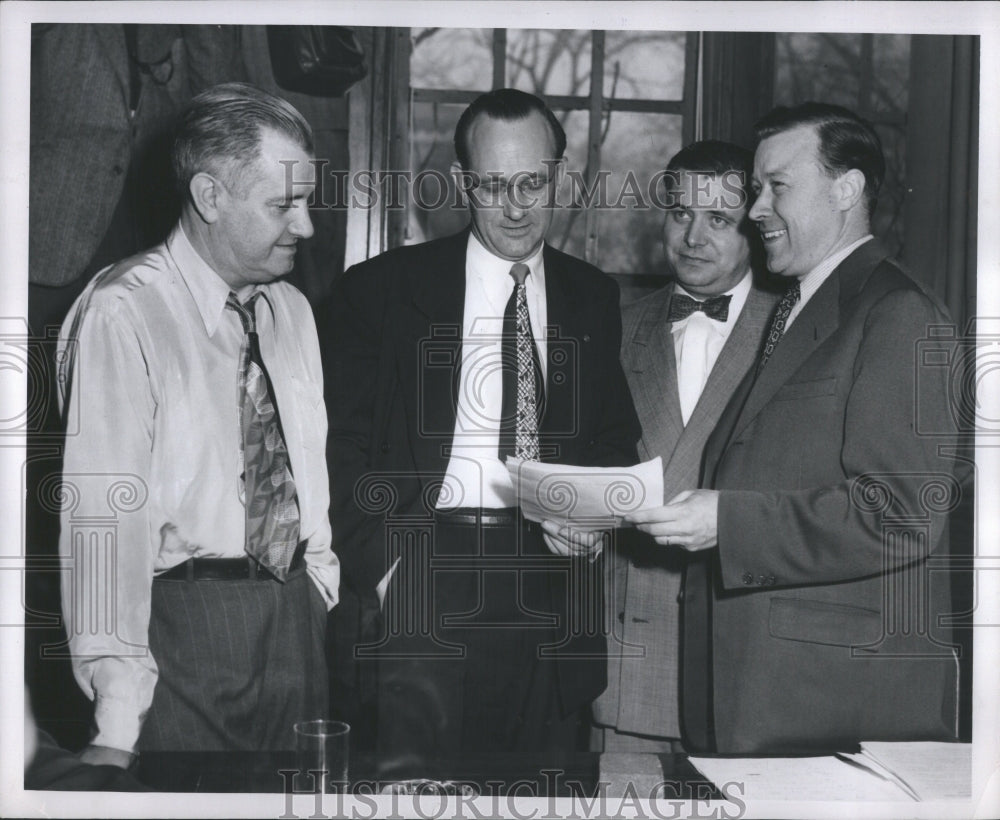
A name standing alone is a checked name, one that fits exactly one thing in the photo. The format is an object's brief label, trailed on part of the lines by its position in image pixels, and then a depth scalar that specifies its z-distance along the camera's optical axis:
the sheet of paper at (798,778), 2.44
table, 2.50
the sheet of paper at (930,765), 2.67
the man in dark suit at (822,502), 2.75
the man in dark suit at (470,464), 2.94
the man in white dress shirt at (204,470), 2.80
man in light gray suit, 2.97
